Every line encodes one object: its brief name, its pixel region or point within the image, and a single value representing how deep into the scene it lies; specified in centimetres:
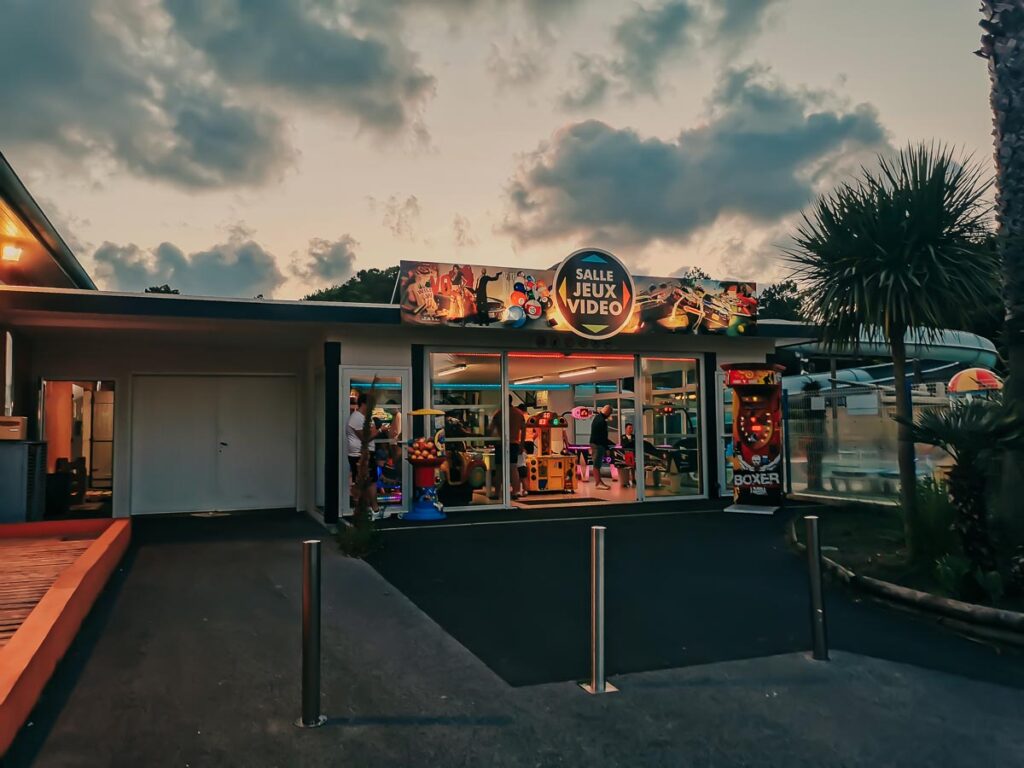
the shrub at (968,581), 529
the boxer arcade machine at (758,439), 1122
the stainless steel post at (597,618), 407
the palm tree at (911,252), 694
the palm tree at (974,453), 548
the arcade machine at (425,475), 1018
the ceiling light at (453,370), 1144
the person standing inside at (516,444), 1260
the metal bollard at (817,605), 456
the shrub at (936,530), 638
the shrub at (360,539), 787
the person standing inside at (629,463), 1509
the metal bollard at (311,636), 363
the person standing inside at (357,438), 1013
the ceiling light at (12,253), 927
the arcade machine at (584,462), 1738
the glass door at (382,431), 1035
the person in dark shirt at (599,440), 1538
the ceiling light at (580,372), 1547
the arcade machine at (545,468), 1416
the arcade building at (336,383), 992
